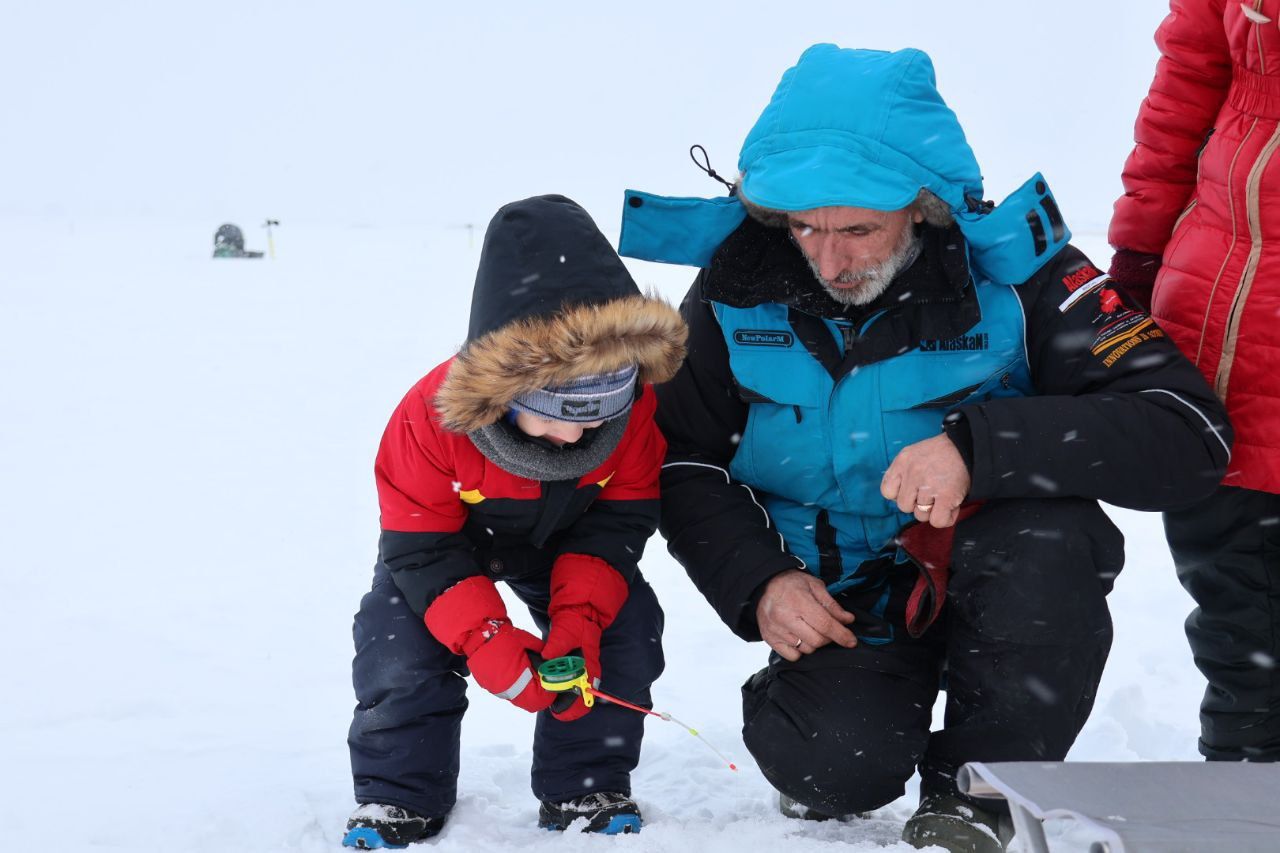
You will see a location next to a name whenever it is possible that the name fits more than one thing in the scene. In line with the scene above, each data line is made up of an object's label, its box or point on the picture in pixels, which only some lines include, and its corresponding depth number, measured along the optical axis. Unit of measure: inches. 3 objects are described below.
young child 78.4
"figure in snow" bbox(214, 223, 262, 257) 644.7
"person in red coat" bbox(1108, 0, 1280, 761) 79.7
